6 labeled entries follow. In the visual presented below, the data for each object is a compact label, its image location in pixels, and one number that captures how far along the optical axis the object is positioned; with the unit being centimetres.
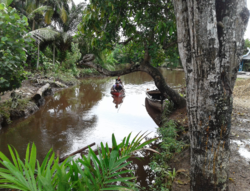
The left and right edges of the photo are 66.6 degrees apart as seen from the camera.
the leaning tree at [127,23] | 488
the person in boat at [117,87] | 1276
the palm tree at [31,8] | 1624
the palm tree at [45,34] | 1383
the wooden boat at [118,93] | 1223
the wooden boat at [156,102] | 887
